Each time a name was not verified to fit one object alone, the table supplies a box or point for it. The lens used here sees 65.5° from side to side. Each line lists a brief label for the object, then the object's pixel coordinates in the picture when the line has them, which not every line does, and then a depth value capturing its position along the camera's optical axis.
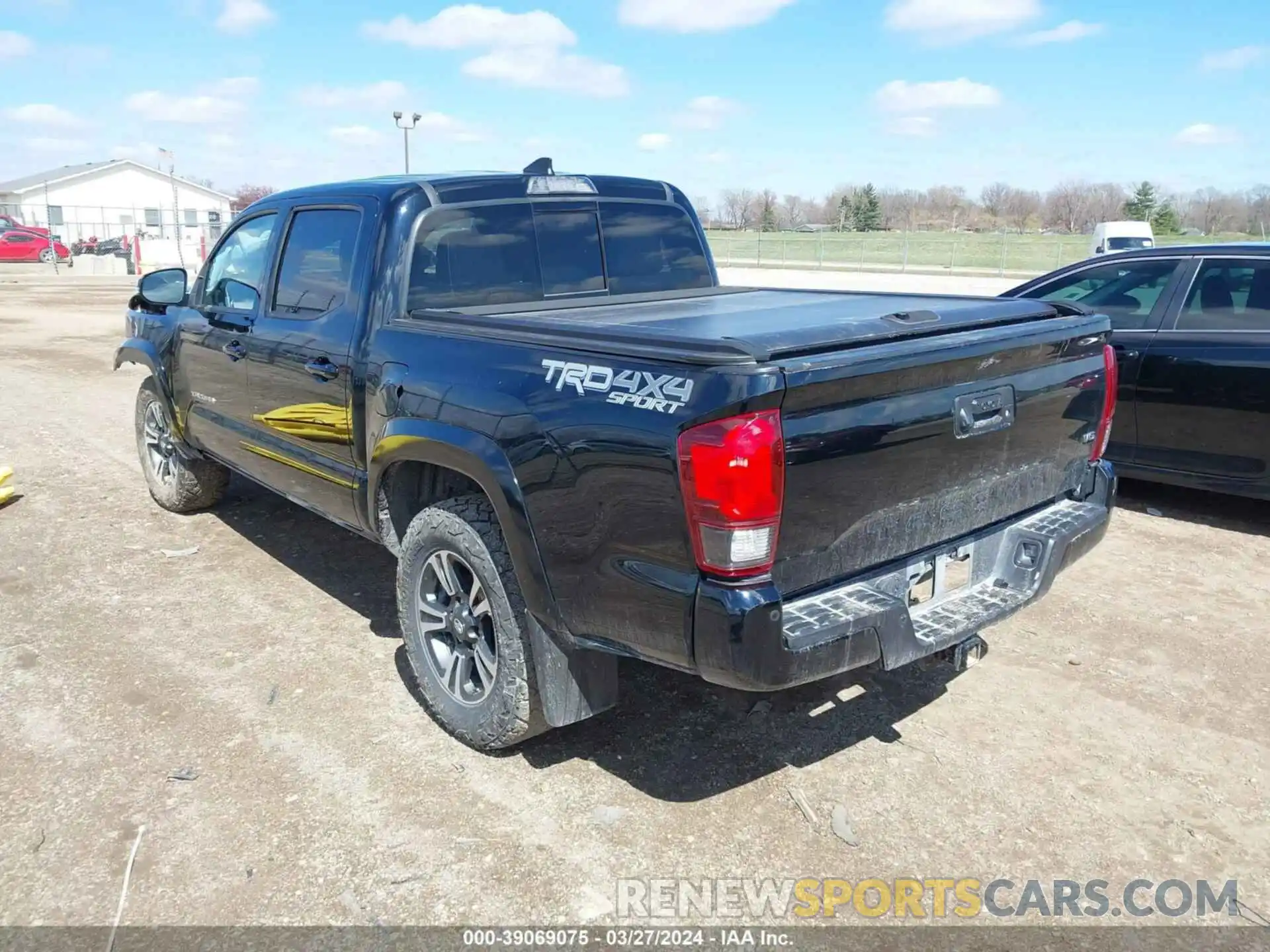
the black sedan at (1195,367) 5.59
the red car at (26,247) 39.62
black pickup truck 2.55
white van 25.25
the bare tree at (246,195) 76.19
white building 62.72
